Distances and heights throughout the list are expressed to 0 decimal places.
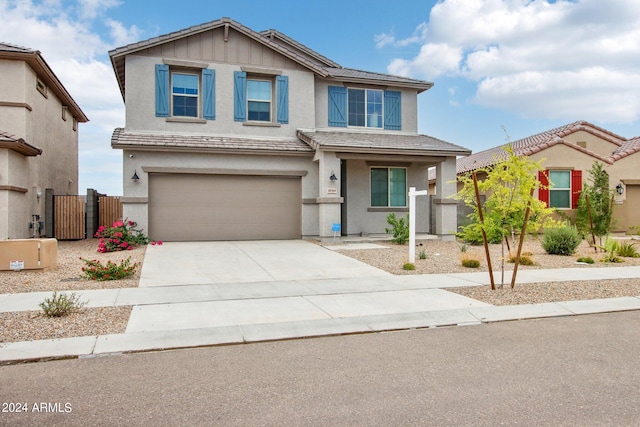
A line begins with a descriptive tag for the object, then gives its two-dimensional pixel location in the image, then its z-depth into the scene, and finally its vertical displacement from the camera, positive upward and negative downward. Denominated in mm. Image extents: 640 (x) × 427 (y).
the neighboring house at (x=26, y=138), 14805 +2489
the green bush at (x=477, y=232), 9086 -440
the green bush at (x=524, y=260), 13062 -1384
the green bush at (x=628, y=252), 14727 -1297
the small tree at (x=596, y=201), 20344 +372
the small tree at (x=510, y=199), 8602 +192
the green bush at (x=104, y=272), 9898 -1317
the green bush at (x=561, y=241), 15008 -991
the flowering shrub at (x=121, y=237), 14859 -941
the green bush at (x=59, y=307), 6871 -1439
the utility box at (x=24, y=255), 10719 -1051
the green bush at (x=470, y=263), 12242 -1369
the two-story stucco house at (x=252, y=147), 17094 +2201
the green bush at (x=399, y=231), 16867 -776
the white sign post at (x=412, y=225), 12320 -430
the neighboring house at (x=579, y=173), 22172 +1690
